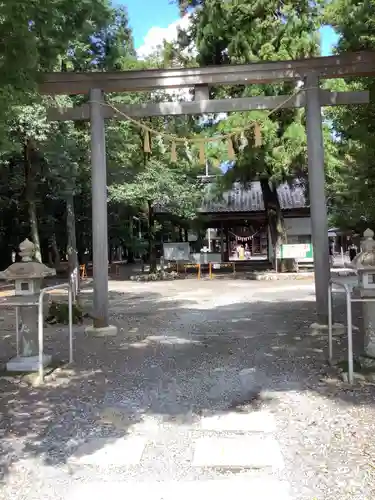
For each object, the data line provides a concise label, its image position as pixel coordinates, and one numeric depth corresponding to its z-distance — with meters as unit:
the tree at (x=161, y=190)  20.06
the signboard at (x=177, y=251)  24.16
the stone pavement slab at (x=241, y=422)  4.13
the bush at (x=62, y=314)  9.57
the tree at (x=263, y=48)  18.03
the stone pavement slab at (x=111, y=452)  3.56
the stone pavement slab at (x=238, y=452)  3.47
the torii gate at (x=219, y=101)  7.90
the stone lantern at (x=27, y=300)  5.91
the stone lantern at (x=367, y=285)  5.39
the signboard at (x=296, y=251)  21.72
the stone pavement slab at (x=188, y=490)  3.06
